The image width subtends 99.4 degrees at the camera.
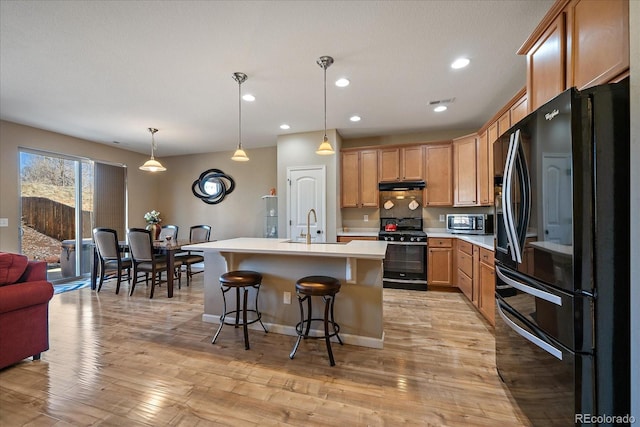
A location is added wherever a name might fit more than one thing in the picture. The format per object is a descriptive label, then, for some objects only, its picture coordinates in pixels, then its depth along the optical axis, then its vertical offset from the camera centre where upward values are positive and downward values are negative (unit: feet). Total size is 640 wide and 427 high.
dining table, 13.25 -1.88
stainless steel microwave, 14.01 -0.41
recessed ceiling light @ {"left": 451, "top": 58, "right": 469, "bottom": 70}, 8.46 +4.85
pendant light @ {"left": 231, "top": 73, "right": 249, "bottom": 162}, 9.23 +4.75
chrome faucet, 8.88 -0.77
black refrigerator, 3.84 -0.62
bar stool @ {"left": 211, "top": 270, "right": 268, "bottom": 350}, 8.09 -2.02
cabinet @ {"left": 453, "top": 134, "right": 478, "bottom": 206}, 13.33 +2.29
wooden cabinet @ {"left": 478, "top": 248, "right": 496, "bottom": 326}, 9.34 -2.54
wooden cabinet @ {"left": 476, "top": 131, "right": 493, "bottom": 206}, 11.88 +2.00
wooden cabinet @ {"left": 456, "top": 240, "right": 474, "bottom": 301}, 11.58 -2.35
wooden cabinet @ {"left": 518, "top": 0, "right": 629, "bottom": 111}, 4.33 +3.19
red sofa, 6.67 -2.36
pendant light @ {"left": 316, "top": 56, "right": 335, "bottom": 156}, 8.24 +4.73
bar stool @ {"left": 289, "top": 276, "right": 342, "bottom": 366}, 7.25 -2.02
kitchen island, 8.08 -1.98
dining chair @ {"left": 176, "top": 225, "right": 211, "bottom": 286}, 15.06 -1.53
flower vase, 15.48 -0.84
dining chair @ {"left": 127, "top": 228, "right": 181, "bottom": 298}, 13.15 -2.00
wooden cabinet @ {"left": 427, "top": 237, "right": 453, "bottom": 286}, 13.78 -2.36
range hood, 15.03 +1.68
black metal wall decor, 20.30 +2.27
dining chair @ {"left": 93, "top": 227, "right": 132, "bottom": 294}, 13.74 -1.95
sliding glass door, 14.75 +0.56
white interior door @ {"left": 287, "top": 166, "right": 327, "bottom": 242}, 15.55 +0.96
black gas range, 14.06 -2.36
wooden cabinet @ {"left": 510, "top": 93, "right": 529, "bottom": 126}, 8.60 +3.53
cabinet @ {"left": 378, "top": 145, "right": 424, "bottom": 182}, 15.20 +2.96
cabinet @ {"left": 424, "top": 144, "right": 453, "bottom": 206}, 14.79 +2.25
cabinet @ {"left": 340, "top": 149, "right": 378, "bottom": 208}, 15.88 +2.19
